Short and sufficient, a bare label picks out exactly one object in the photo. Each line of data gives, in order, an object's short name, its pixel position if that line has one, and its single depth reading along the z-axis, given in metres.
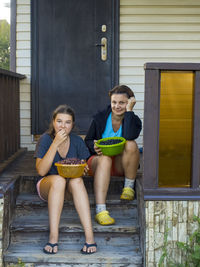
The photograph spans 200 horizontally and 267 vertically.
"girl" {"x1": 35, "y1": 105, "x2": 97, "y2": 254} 2.84
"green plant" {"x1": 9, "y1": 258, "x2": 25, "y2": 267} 2.82
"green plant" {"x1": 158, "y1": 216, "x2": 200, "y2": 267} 2.80
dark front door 4.80
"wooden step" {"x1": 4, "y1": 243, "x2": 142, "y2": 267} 2.82
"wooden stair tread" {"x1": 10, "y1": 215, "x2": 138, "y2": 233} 3.00
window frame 2.78
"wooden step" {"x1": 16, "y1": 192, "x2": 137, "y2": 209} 3.25
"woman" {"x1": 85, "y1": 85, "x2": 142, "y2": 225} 3.09
